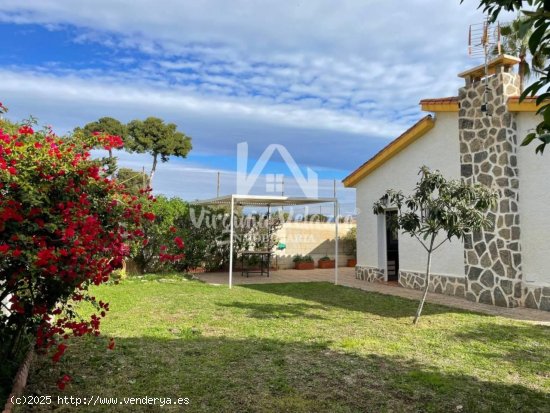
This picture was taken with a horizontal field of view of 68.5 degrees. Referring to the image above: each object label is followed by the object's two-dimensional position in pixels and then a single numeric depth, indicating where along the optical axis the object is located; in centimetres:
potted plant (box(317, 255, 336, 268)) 1805
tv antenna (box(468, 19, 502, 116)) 927
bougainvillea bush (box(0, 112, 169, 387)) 309
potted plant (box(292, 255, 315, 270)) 1748
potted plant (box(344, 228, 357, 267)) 1878
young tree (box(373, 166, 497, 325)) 654
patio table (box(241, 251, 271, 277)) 1424
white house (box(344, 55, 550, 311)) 854
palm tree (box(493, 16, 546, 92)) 1102
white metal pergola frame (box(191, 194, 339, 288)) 1141
